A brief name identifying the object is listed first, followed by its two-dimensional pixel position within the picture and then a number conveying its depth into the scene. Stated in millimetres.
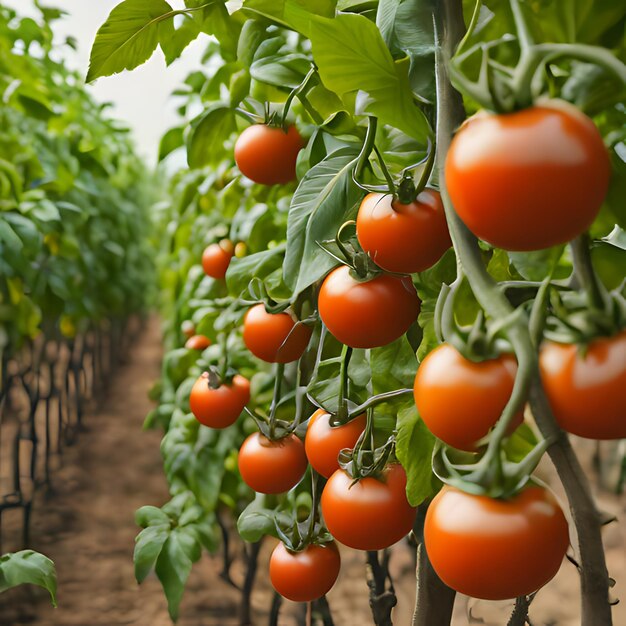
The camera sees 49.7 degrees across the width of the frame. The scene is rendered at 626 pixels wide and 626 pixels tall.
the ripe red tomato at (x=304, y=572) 837
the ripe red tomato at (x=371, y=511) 635
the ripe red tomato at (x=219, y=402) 1077
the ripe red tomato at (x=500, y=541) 396
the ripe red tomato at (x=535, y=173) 340
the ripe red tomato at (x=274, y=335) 844
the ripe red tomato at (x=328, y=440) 700
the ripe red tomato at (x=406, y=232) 537
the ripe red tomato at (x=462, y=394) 397
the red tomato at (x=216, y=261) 1373
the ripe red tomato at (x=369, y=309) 597
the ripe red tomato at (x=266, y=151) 840
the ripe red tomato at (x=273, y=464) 857
